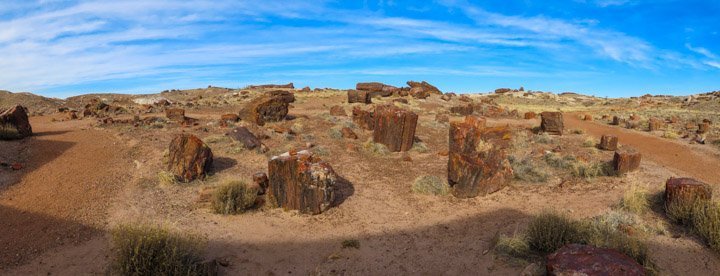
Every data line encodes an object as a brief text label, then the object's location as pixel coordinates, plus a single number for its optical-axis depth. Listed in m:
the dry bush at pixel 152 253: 6.24
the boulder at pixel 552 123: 20.51
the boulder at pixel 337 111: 24.12
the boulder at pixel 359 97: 31.56
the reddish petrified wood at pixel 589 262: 4.82
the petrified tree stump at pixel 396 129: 15.52
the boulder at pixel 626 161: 11.70
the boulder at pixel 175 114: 21.77
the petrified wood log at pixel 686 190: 8.16
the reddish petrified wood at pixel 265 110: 20.27
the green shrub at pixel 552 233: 7.15
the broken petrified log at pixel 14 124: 13.74
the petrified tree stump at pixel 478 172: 10.61
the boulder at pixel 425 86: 43.38
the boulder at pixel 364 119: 19.56
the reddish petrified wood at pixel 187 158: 11.30
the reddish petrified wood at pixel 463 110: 29.67
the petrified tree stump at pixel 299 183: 9.45
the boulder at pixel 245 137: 14.45
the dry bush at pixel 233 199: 9.38
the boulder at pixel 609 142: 16.11
